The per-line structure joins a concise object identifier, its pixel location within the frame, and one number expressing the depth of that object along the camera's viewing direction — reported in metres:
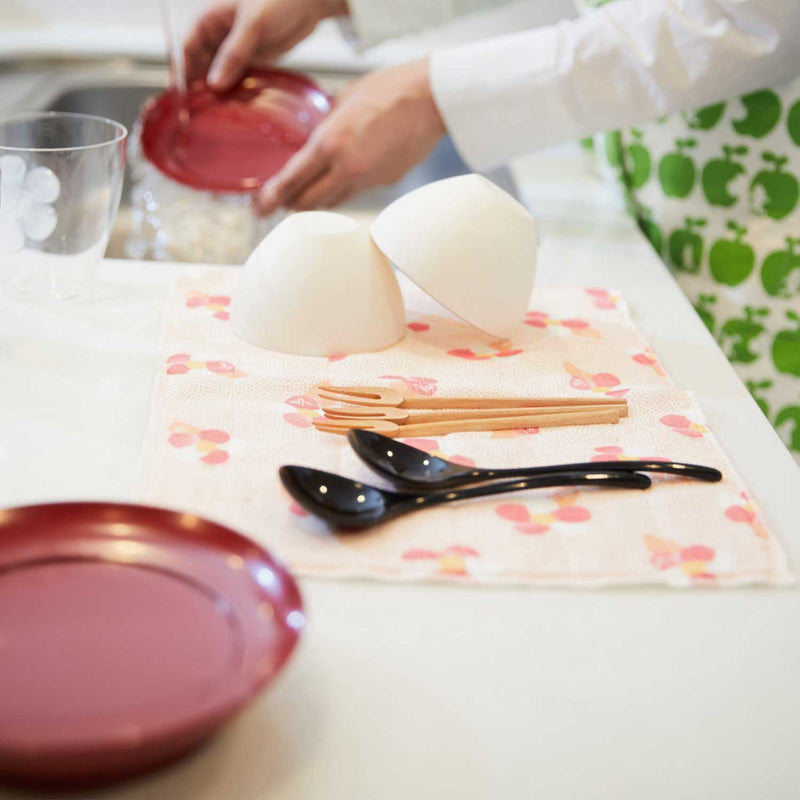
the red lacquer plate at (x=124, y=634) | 0.38
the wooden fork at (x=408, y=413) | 0.72
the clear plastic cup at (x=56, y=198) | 0.86
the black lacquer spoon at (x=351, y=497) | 0.58
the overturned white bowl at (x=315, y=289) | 0.79
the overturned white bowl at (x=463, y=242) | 0.81
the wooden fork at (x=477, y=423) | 0.70
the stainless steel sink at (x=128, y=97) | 1.59
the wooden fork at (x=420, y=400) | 0.74
